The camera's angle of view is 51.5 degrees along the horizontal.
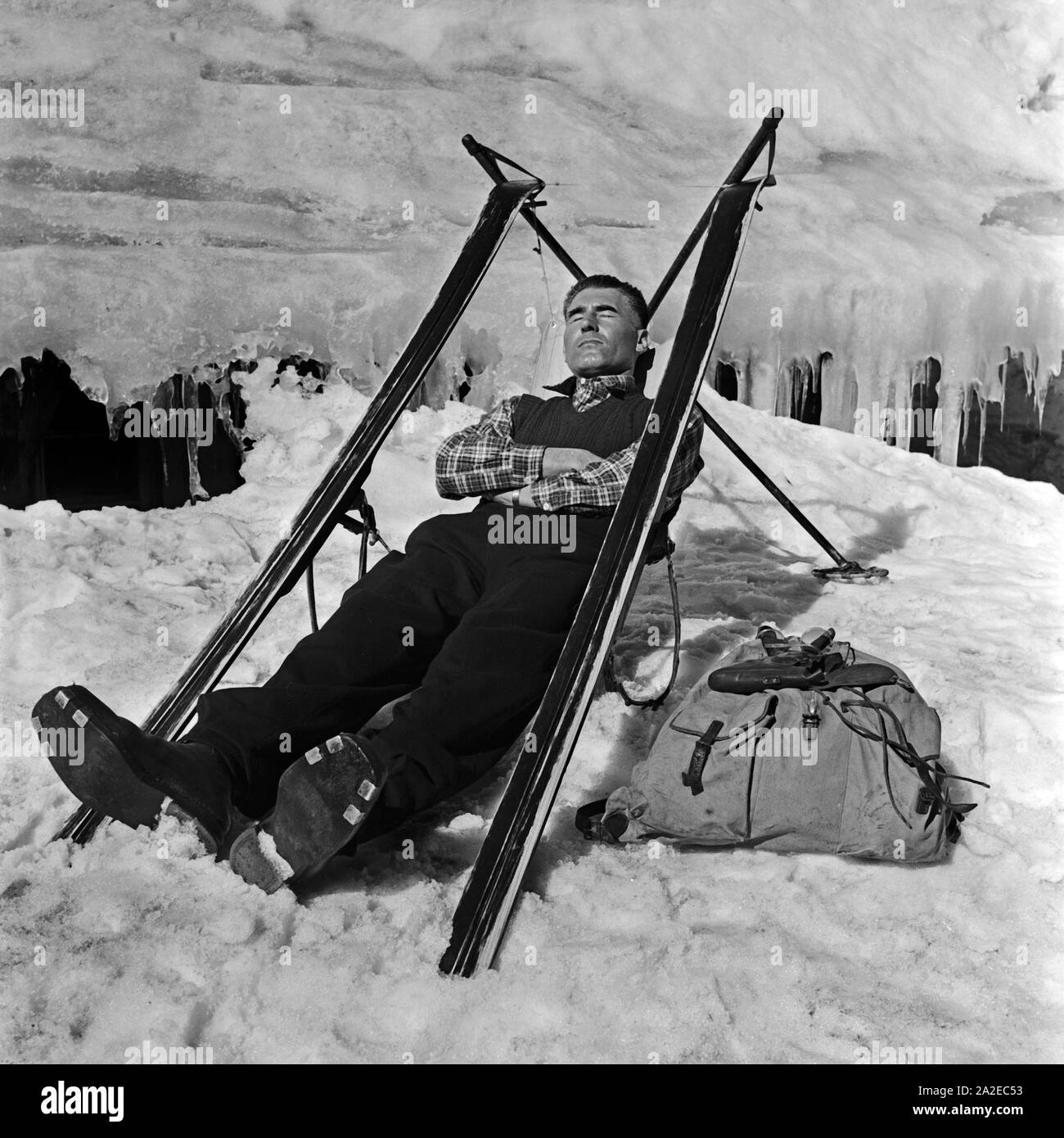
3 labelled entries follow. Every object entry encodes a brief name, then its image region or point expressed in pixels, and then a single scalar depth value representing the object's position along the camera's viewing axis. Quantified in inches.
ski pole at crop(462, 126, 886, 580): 123.7
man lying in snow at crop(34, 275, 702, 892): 77.3
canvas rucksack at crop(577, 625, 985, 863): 88.0
